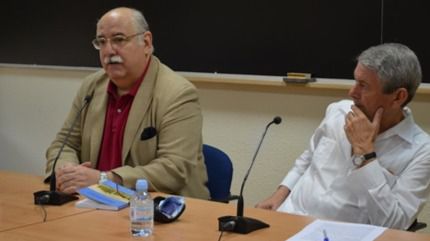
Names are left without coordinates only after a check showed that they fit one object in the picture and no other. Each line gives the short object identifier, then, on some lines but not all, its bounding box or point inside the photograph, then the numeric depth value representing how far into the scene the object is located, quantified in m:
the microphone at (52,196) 2.36
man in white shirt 2.38
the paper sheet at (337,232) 1.89
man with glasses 2.75
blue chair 2.97
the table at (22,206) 2.14
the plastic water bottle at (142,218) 1.95
